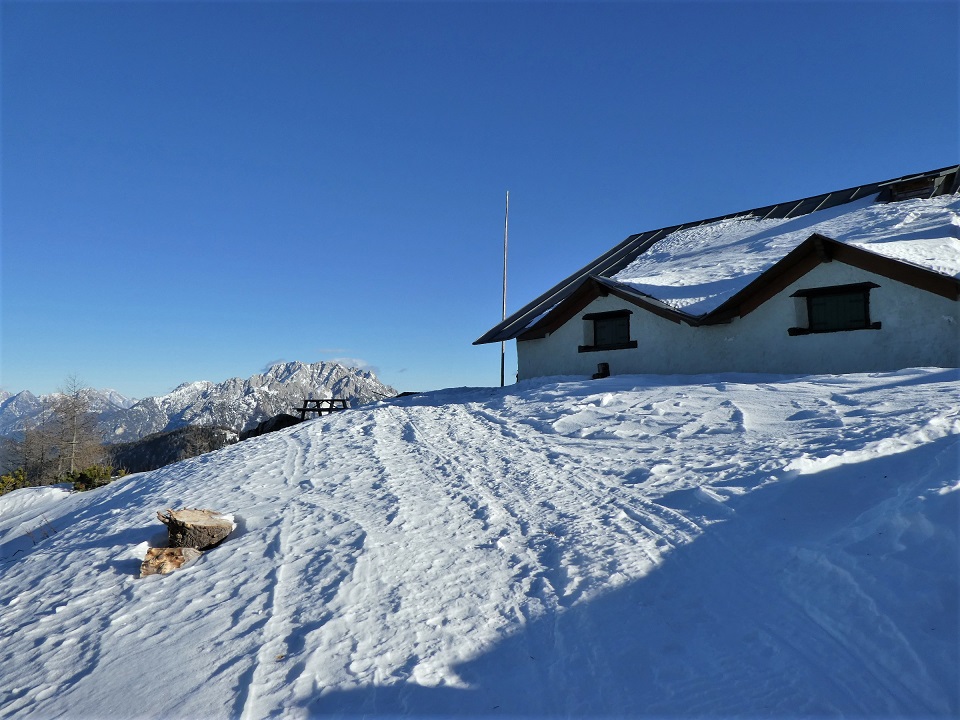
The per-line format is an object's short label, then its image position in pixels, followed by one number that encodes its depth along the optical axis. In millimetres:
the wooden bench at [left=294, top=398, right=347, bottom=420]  20078
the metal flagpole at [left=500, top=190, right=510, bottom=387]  24536
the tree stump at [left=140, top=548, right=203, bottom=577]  5617
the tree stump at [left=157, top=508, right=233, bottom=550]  6066
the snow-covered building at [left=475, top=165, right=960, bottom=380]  11797
